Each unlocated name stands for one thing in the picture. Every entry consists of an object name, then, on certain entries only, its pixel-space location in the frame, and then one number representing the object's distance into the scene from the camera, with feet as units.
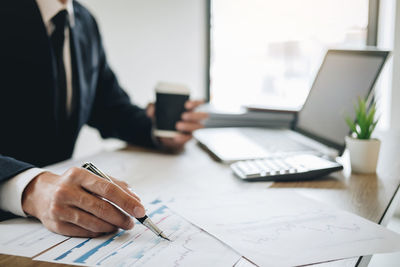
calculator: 2.52
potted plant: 2.63
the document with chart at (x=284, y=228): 1.56
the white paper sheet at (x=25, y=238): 1.64
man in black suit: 2.02
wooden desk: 2.13
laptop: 2.93
